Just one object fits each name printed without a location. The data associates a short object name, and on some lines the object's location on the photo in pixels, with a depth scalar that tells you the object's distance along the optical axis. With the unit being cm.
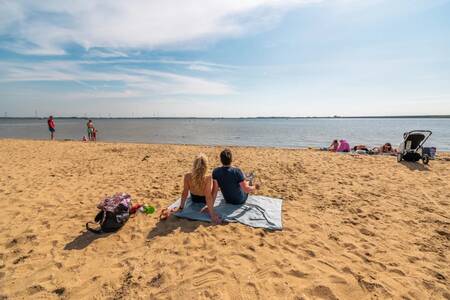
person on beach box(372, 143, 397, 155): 1392
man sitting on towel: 476
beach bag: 414
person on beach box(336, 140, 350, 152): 1505
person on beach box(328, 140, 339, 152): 1552
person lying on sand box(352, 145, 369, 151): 1490
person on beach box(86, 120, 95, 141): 2108
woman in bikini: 444
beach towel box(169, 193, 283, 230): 445
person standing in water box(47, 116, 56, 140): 1978
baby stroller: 1071
